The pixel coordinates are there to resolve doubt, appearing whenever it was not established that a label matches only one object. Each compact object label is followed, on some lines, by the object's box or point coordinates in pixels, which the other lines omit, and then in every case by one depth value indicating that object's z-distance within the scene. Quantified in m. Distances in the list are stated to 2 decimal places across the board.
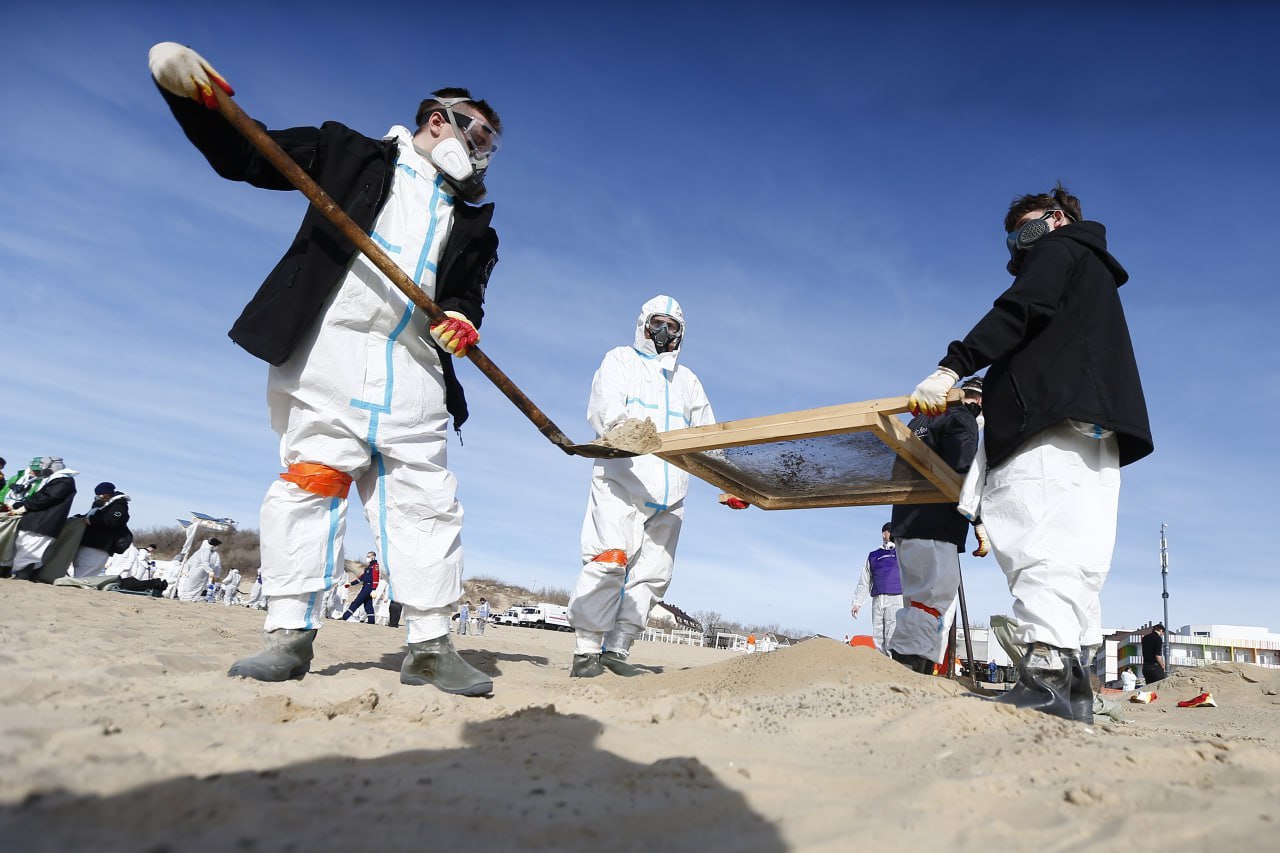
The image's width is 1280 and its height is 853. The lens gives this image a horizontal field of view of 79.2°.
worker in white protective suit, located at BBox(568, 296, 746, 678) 5.19
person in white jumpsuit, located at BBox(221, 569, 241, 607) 21.91
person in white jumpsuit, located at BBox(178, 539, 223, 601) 16.33
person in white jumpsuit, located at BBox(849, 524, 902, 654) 8.53
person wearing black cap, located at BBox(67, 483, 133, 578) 9.89
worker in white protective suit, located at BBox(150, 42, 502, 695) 3.14
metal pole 24.47
